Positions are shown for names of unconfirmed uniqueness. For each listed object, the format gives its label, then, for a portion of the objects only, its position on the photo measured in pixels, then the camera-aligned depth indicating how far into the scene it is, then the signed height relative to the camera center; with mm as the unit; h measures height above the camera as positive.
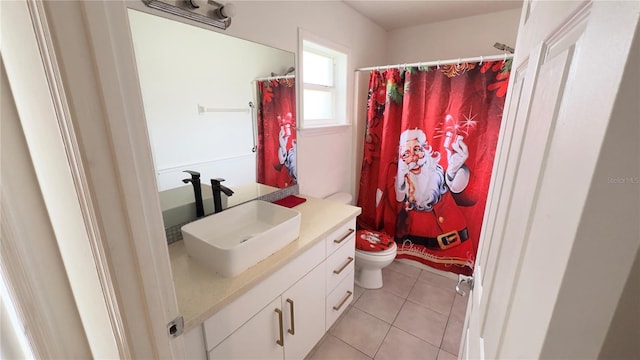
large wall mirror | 1147 +66
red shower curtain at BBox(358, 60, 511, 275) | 1992 -324
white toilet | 2027 -1079
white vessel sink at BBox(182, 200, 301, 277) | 1023 -555
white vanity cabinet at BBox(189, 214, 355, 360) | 993 -888
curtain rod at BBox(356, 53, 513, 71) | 1784 +412
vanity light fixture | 1069 +457
